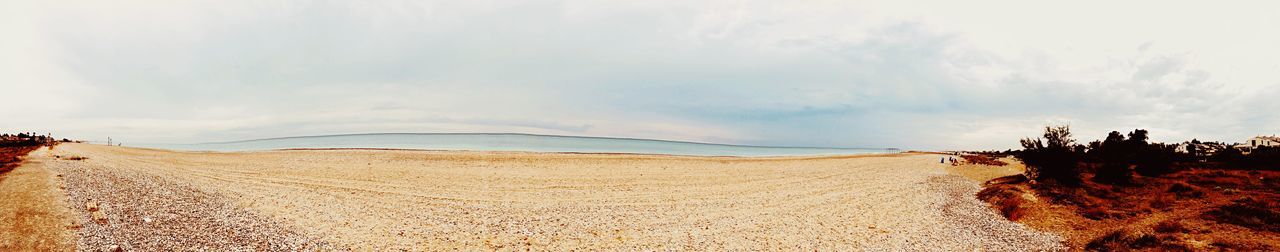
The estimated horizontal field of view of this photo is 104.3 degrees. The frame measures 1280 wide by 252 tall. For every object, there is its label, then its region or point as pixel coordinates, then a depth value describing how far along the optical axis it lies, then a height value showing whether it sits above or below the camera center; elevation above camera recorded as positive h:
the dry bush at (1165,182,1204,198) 17.77 -1.54
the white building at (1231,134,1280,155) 51.21 +0.97
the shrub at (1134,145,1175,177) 26.68 -0.67
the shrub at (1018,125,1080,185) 23.17 -0.49
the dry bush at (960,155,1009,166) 42.58 -1.19
